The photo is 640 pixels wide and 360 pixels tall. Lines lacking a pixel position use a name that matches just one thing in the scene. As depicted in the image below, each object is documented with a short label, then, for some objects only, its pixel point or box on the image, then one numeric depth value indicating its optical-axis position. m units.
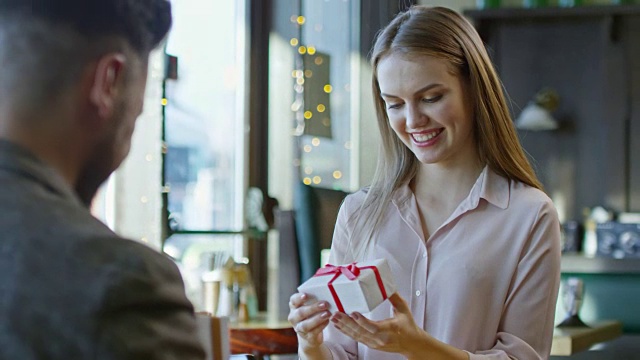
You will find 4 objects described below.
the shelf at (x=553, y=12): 6.34
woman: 1.67
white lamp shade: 6.38
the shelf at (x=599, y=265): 5.64
